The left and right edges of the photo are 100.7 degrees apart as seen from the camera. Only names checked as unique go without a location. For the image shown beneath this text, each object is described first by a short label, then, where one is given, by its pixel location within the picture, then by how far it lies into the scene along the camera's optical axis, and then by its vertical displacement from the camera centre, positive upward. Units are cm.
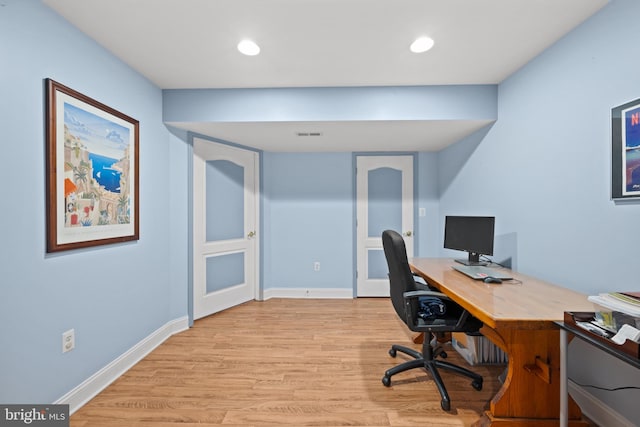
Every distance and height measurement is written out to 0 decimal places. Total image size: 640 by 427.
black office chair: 169 -68
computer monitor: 226 -23
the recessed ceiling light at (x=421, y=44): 182 +117
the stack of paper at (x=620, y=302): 101 -37
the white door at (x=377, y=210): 379 +0
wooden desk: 136 -82
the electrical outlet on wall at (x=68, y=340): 161 -81
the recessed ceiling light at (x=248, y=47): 186 +117
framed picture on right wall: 137 +32
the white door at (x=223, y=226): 302 -21
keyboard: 192 -48
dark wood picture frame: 155 +26
